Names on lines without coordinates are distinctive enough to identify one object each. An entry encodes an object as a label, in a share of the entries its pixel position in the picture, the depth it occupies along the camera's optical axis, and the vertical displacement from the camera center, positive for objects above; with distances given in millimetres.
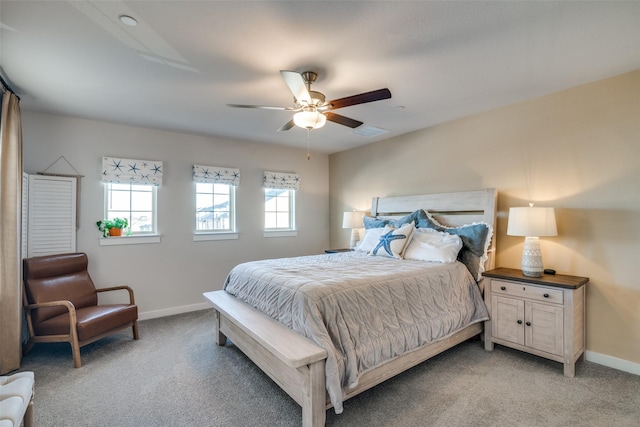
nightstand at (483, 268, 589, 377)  2535 -903
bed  1896 -796
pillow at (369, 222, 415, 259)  3494 -316
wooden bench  1812 -945
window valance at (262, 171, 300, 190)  5020 +602
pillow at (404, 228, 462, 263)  3162 -341
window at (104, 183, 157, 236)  3926 +135
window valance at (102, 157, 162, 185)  3764 +576
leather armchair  2787 -955
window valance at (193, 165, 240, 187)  4375 +611
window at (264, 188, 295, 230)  5188 +111
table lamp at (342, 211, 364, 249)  4816 -110
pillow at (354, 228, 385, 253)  3909 -324
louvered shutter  3277 -3
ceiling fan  2162 +893
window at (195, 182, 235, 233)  4547 +122
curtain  2564 -236
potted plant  3756 -142
